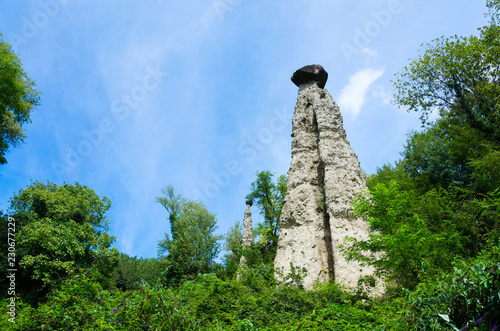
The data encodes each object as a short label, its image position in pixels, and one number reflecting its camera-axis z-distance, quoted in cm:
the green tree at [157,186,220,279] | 2698
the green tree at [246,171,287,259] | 2406
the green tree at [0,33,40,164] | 1692
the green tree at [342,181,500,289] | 702
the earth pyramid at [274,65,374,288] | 1103
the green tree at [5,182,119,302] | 1789
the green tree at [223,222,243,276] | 2837
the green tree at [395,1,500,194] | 1445
